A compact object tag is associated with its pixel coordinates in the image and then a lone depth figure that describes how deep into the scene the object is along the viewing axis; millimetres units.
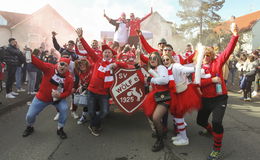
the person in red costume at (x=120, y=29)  7386
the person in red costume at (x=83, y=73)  4412
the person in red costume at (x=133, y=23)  7572
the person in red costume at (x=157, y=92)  3154
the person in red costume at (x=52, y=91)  3781
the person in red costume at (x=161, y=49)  4227
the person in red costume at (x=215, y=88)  2928
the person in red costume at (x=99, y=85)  3877
